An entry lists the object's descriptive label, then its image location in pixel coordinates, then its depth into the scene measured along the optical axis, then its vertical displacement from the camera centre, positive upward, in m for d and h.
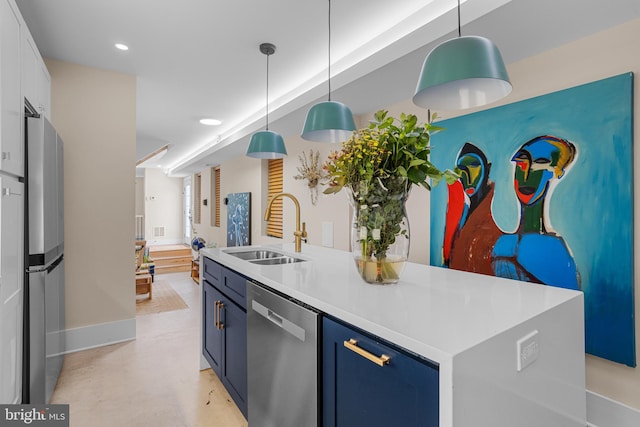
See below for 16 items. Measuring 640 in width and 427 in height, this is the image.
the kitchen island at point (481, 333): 0.82 -0.34
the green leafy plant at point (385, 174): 1.30 +0.14
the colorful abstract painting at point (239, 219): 5.55 -0.13
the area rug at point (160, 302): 4.23 -1.22
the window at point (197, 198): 8.66 +0.36
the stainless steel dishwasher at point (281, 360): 1.29 -0.65
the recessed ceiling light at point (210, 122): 4.65 +1.26
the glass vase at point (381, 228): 1.31 -0.07
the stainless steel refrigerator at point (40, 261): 1.83 -0.28
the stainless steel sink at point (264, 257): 2.36 -0.33
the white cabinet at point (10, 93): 1.54 +0.58
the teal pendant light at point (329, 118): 1.92 +0.54
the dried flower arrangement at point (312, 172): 3.84 +0.46
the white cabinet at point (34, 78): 1.94 +0.89
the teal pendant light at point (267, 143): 2.52 +0.52
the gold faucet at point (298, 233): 2.40 -0.15
